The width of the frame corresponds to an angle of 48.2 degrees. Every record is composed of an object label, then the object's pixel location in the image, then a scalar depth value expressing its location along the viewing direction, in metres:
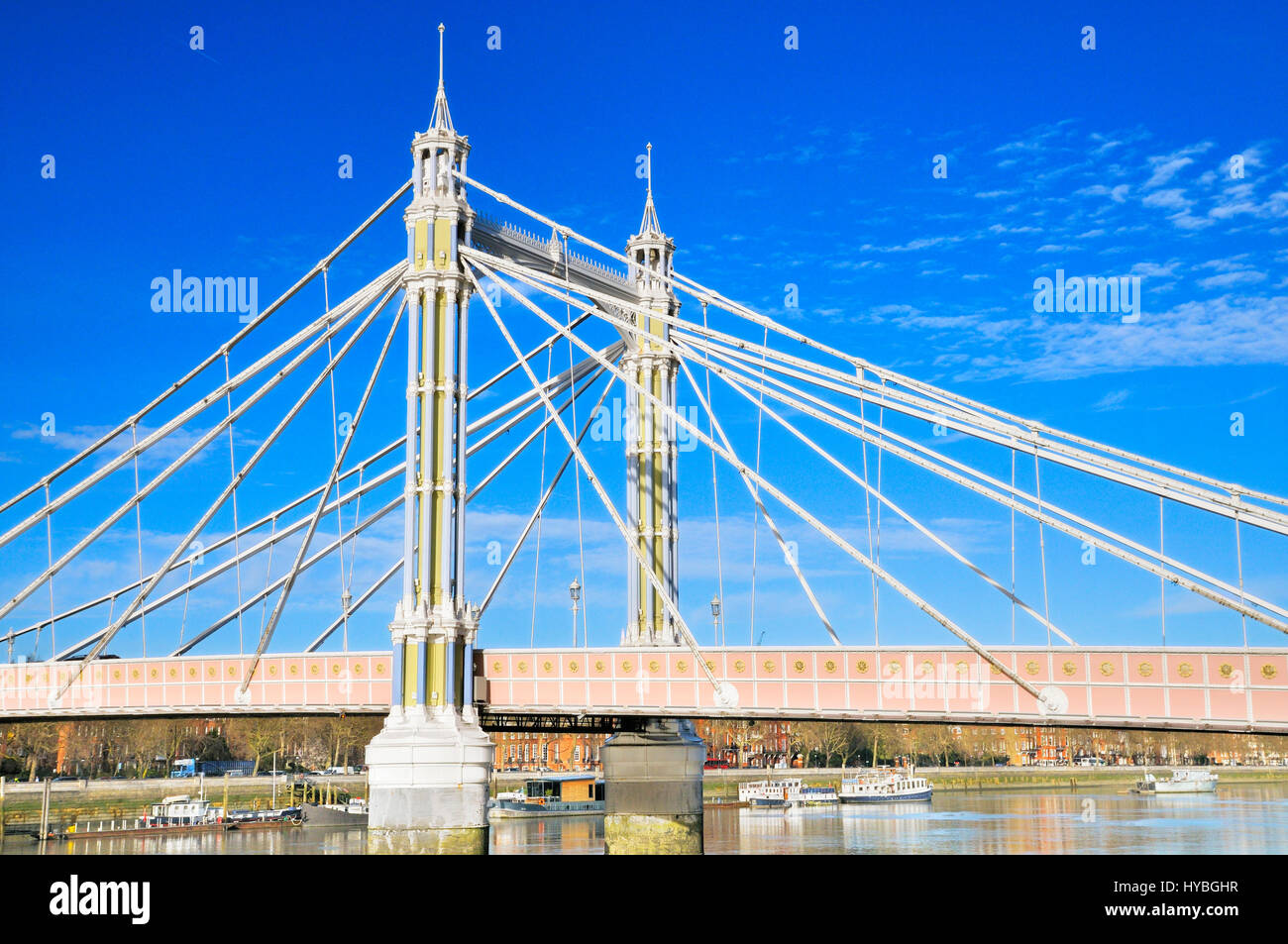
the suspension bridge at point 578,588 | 30.92
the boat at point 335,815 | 78.69
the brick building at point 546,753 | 128.50
